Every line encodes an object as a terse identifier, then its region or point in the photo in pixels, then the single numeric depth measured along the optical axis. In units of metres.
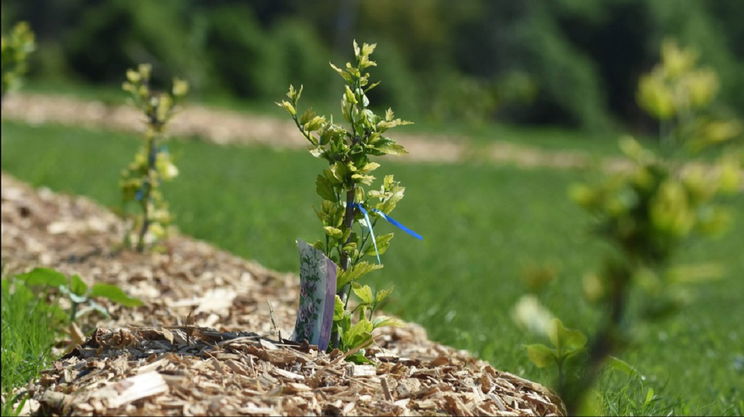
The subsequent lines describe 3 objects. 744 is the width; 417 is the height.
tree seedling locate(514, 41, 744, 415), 3.29
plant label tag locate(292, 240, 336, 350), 5.10
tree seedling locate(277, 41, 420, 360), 5.17
